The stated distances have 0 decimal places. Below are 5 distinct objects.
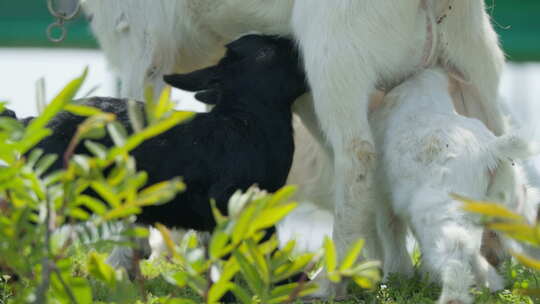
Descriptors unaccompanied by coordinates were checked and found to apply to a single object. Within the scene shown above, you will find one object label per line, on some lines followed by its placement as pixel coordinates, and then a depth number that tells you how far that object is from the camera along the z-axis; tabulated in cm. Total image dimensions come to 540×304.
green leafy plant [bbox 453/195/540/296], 346
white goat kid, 622
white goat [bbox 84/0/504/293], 701
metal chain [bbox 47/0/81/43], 909
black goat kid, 705
